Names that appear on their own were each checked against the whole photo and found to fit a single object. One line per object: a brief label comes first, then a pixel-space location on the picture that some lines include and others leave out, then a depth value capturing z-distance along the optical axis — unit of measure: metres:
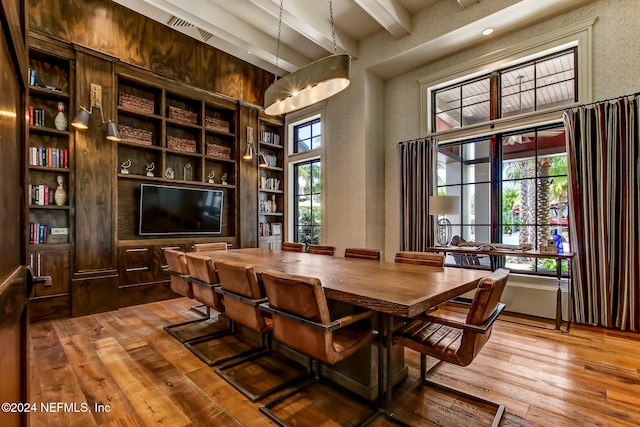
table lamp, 3.77
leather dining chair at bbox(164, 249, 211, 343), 2.88
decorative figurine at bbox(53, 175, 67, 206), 3.58
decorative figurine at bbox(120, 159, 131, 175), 4.14
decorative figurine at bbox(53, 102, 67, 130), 3.58
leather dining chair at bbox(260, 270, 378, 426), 1.53
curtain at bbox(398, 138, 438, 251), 4.37
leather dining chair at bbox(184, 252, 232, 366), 2.46
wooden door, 0.72
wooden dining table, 1.51
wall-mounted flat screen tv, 4.25
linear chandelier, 2.43
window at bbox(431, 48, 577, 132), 3.62
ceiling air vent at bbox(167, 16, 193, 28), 4.18
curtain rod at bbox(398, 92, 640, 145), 3.28
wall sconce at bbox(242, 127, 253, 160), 5.20
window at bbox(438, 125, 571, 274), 3.66
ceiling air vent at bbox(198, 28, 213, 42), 4.45
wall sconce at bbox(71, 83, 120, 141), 3.73
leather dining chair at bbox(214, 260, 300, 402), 2.00
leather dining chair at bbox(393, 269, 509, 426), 1.50
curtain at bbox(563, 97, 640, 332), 2.99
